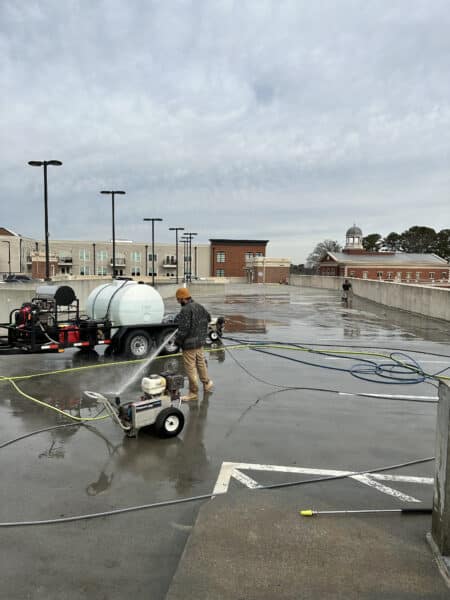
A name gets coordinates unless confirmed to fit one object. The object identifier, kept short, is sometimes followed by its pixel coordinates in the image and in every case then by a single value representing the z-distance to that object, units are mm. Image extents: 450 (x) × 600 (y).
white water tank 12109
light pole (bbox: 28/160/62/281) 22938
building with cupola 101312
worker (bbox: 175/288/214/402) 8242
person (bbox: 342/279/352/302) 33519
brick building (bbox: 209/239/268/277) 106562
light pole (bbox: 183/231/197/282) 63216
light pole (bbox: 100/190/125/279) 34750
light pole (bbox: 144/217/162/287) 48094
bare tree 165250
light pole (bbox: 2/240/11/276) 97050
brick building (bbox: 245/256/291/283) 87625
